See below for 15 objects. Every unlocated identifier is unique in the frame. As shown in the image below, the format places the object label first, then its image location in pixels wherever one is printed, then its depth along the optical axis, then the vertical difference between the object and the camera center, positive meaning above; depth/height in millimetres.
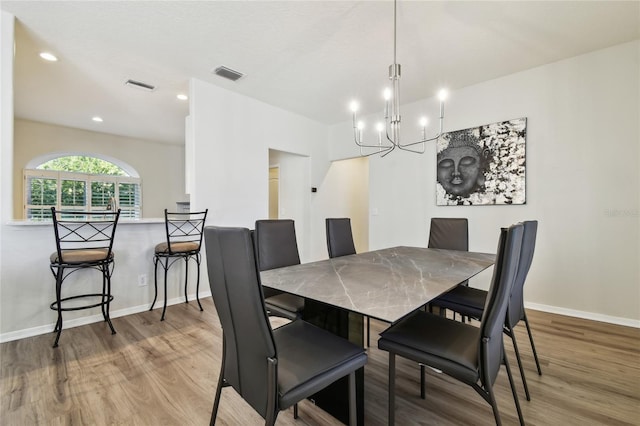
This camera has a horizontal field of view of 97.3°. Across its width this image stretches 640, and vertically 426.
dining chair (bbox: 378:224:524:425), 1107 -605
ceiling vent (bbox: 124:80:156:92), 3473 +1590
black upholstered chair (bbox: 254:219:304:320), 1910 -312
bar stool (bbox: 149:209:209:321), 2938 -371
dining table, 1152 -369
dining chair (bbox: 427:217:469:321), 2807 -221
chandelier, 2059 +854
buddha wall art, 3246 +584
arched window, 5242 +497
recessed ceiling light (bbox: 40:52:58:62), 2857 +1590
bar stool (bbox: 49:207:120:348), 2273 -364
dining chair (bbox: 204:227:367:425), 919 -541
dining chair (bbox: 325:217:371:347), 2600 -250
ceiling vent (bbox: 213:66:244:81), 3145 +1592
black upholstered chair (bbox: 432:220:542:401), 1587 -600
